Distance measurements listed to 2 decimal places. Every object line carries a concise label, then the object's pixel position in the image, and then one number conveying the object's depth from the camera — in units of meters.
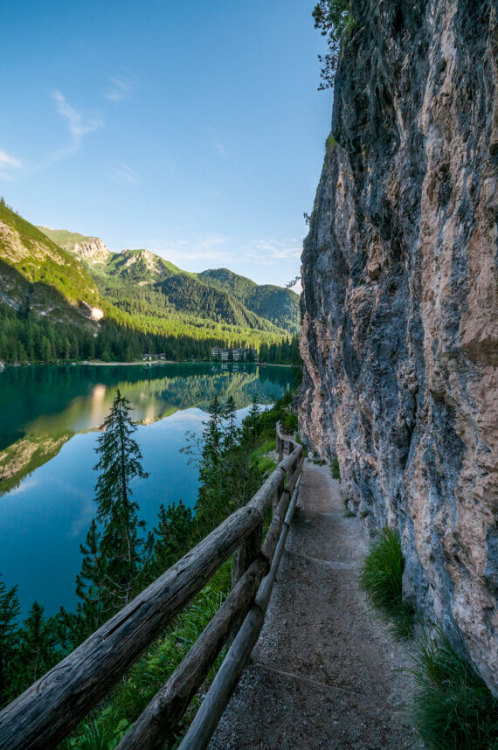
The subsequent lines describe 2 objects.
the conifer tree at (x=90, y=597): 9.25
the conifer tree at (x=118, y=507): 13.22
